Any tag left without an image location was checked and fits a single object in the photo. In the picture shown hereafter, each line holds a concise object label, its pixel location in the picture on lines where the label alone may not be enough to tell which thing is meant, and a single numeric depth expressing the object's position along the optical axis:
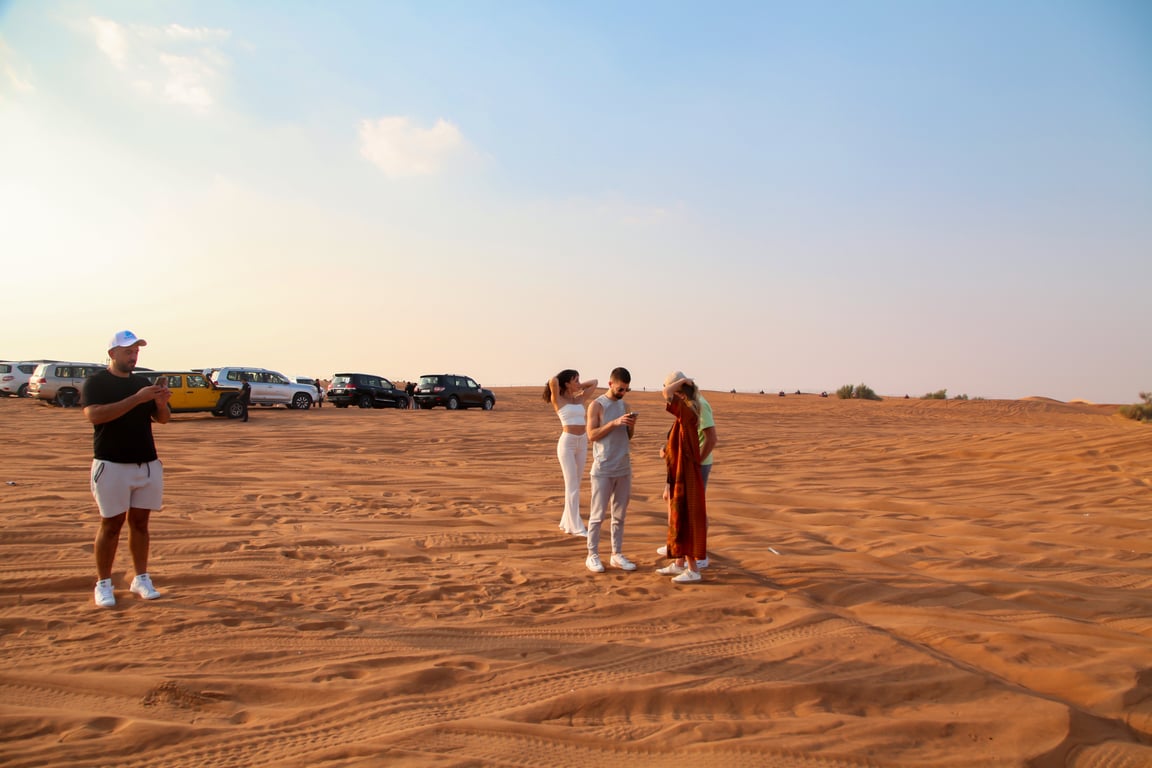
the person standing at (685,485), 6.00
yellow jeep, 22.55
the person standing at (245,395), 23.33
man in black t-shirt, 5.02
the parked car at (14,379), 30.95
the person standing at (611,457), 6.28
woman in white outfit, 7.61
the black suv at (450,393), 32.00
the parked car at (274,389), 27.08
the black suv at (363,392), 30.59
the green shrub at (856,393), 46.69
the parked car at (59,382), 25.81
